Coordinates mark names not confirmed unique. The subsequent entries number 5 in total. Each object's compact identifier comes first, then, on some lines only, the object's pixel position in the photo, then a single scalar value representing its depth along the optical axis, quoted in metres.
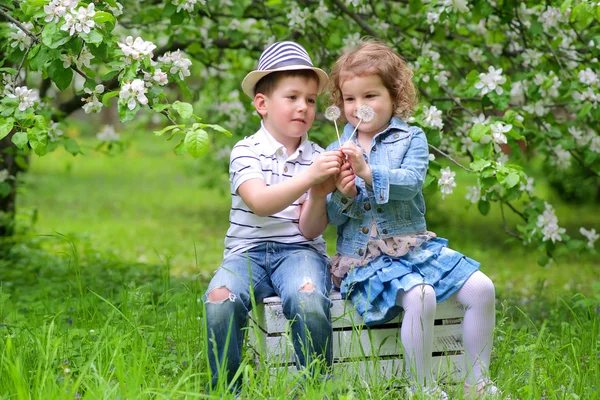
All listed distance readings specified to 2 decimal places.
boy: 2.58
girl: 2.60
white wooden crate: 2.65
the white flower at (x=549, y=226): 3.77
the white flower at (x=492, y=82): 3.50
